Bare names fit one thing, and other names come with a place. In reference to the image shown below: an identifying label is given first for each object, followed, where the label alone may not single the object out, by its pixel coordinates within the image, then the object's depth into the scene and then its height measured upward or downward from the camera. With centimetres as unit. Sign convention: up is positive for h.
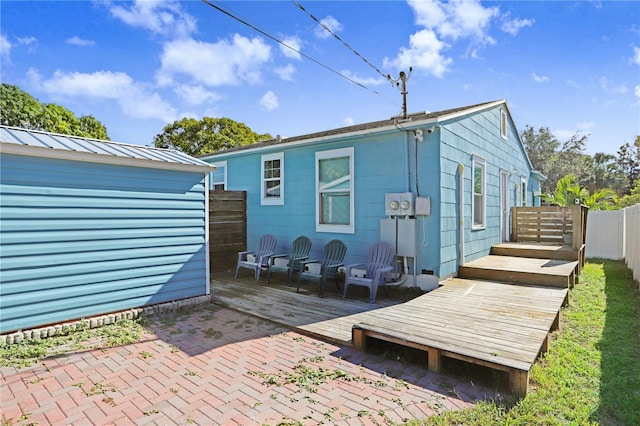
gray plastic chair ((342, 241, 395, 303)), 547 -95
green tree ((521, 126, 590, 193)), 2586 +442
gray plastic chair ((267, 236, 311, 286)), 673 -91
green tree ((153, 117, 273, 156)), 2333 +550
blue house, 586 +57
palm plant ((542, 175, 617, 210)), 956 +50
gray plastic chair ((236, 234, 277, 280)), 724 -95
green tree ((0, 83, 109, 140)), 1848 +578
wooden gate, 809 -35
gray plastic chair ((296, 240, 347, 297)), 591 -95
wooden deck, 303 -123
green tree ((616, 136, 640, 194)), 2676 +414
